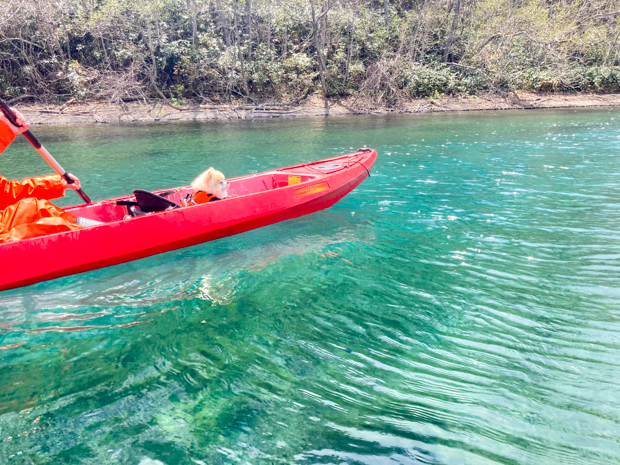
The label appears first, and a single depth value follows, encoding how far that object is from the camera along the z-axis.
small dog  5.94
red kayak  4.93
